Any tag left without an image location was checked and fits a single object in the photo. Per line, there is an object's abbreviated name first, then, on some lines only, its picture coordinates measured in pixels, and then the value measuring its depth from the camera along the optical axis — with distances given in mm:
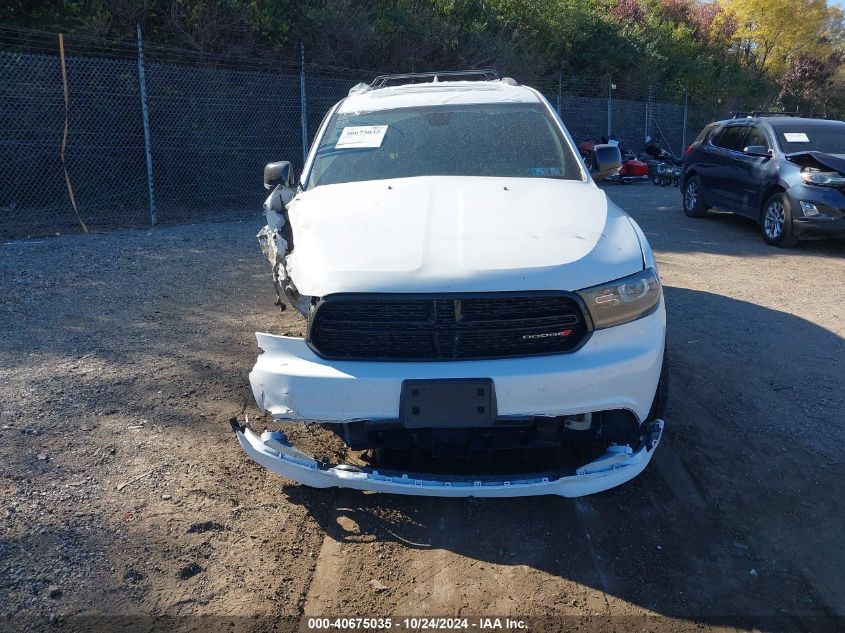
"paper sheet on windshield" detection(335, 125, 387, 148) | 4770
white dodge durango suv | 3080
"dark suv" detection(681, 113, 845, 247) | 9288
